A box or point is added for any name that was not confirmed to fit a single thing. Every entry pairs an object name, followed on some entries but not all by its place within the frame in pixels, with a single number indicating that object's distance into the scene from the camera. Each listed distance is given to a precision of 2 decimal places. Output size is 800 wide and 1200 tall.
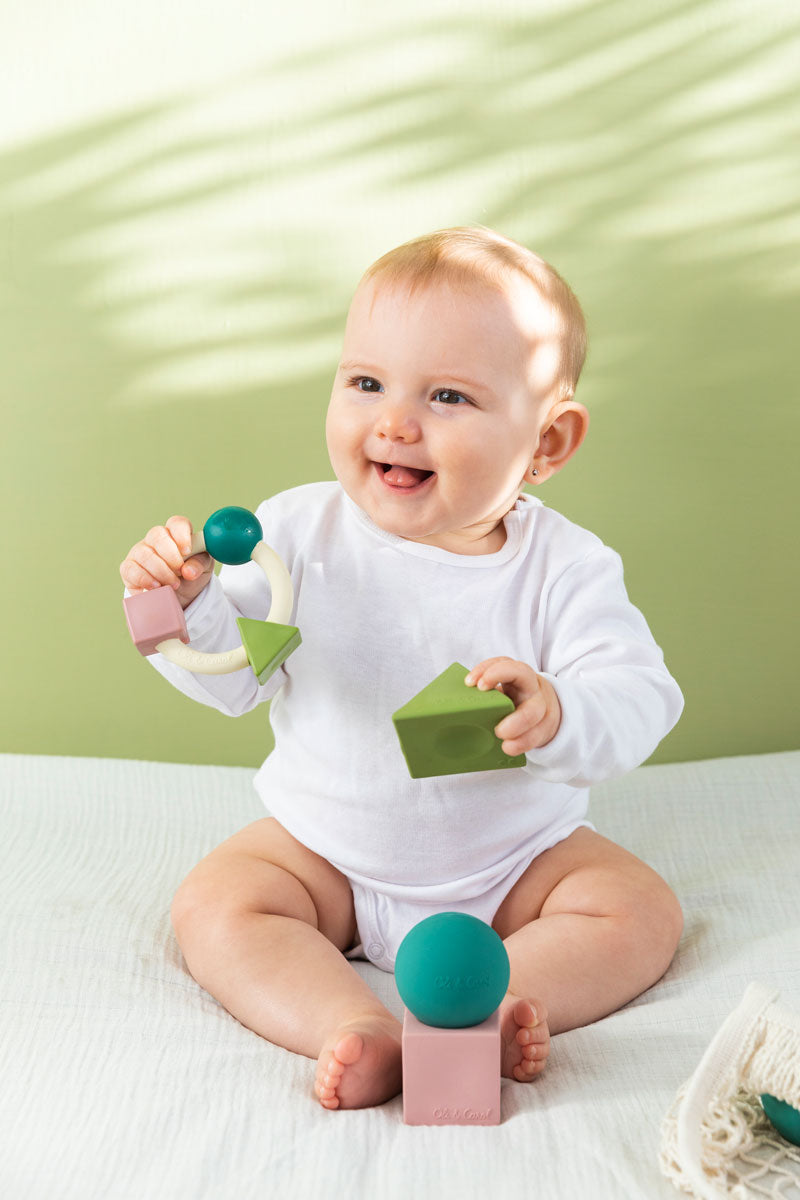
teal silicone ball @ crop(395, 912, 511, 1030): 1.17
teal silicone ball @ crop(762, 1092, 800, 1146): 1.15
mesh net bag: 1.13
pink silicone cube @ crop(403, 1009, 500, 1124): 1.18
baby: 1.30
